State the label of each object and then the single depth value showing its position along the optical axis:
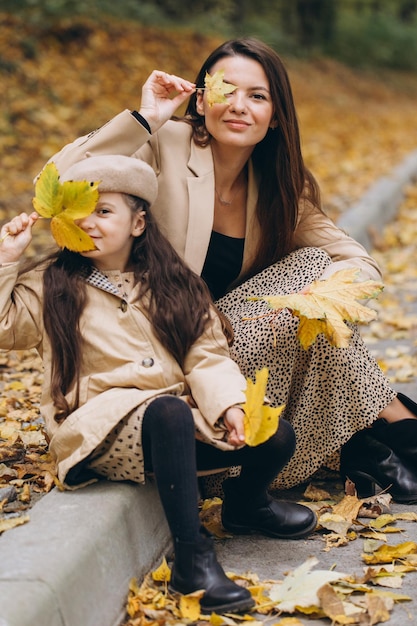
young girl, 2.55
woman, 3.21
